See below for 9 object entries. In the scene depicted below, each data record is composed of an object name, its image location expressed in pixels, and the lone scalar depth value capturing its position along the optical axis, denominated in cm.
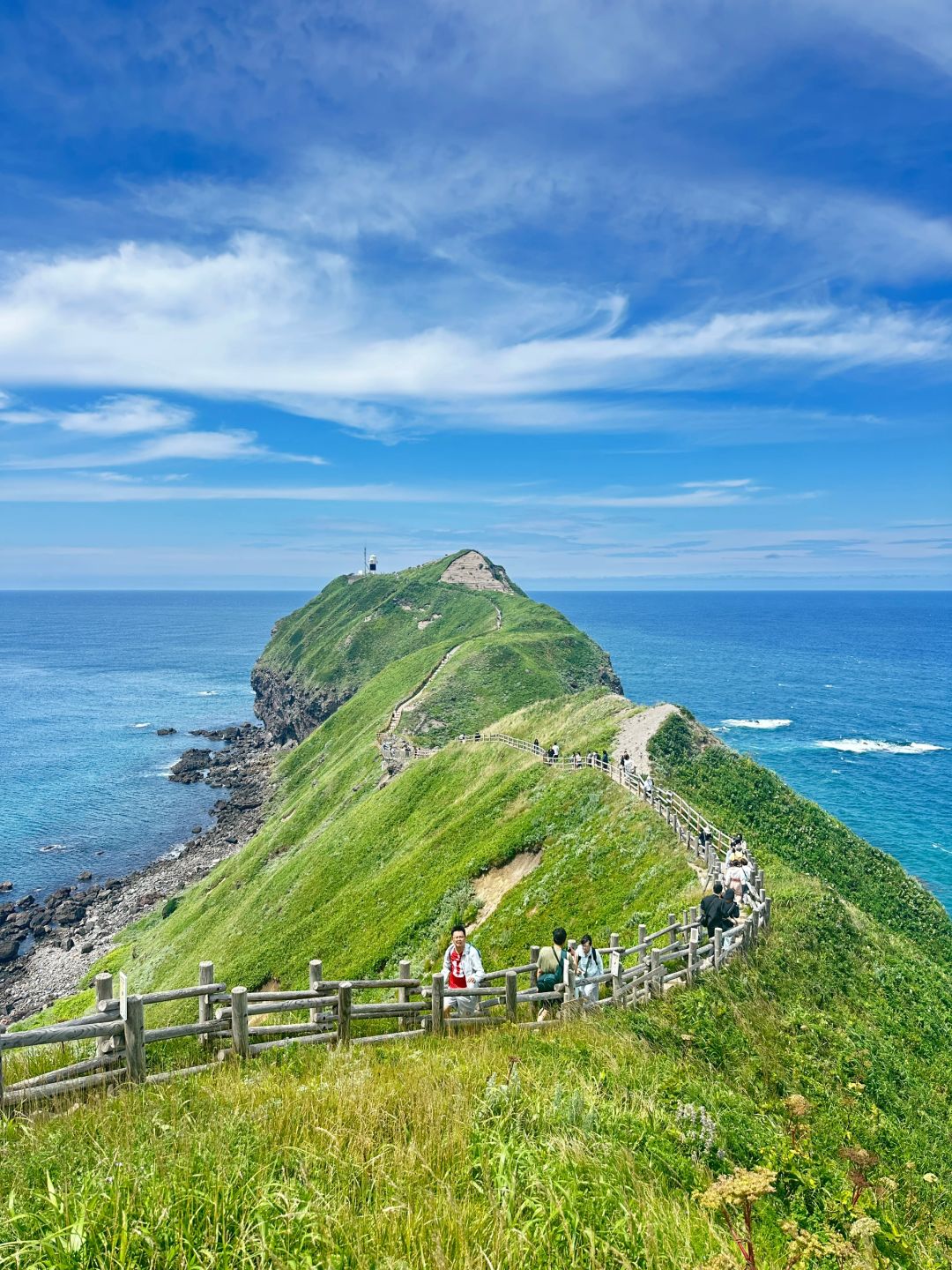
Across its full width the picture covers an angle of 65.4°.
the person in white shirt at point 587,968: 1466
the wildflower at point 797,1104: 938
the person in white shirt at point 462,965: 1408
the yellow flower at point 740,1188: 538
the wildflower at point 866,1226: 608
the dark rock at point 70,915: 6322
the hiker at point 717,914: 1823
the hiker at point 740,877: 2130
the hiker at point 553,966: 1516
